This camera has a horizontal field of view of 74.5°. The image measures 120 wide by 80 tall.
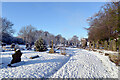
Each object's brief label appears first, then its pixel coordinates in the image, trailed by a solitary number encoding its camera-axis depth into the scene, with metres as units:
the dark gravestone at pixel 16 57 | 6.86
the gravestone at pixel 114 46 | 14.17
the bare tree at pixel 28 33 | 44.06
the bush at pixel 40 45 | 16.36
